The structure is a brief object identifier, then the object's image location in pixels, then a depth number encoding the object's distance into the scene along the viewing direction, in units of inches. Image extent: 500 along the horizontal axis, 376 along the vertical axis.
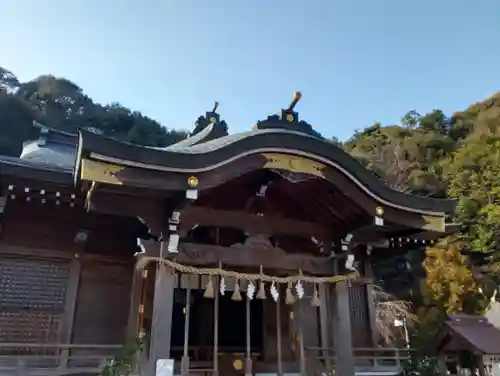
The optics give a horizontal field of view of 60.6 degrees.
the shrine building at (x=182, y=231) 227.0
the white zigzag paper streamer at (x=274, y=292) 249.2
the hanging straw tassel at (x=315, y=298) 267.0
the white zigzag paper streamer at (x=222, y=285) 243.7
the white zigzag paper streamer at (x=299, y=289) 260.1
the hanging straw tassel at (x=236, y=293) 251.9
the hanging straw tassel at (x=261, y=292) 256.5
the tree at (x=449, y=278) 774.5
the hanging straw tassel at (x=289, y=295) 264.4
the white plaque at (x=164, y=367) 211.2
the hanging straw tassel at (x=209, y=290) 245.4
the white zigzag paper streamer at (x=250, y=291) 248.1
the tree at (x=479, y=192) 880.3
